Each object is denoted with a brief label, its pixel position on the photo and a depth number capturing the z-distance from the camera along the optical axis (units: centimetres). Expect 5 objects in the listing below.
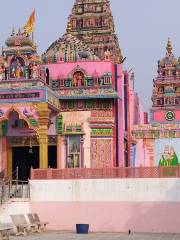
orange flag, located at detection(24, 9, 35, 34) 2994
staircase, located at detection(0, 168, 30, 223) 2381
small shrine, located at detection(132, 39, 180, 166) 3641
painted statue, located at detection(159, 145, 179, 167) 3619
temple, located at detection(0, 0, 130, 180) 2820
